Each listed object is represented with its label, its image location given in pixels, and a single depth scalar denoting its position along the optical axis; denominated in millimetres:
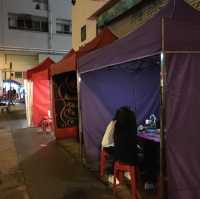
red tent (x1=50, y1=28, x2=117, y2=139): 5684
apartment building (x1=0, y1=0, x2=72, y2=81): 21109
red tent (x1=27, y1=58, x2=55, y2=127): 10812
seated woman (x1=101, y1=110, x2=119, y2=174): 4388
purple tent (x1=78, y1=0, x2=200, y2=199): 2898
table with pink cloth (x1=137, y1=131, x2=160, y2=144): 4180
